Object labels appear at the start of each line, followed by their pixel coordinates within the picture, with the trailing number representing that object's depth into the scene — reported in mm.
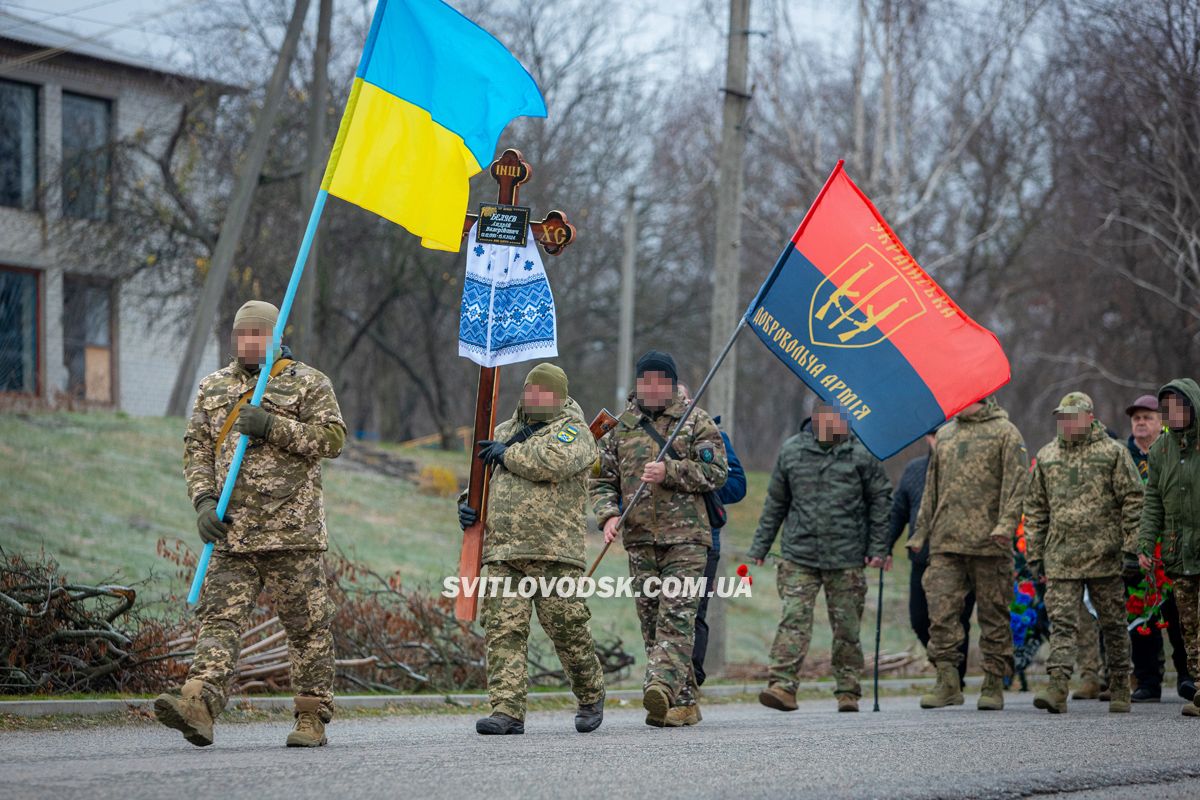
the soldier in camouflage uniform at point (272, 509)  13687
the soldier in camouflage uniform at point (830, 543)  19781
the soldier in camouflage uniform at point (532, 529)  15453
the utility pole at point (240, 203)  38469
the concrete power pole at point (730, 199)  26984
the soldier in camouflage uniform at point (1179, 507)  18562
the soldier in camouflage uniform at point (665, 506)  17125
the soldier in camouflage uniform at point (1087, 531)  19719
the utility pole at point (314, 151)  41125
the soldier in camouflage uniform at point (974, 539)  20172
